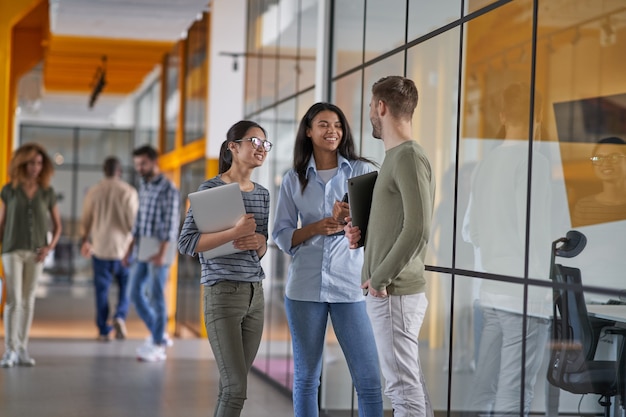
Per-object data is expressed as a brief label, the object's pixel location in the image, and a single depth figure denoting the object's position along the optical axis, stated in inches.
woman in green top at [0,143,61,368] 304.2
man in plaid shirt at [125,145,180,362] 341.1
